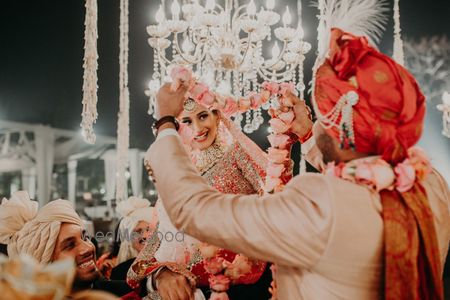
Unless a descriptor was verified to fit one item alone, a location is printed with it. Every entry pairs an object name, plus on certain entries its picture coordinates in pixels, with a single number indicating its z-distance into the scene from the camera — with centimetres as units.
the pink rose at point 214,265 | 179
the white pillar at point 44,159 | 709
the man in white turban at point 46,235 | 219
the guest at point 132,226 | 414
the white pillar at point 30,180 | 699
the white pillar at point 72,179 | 766
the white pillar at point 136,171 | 804
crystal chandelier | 354
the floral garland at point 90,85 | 315
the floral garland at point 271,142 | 179
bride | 182
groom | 117
